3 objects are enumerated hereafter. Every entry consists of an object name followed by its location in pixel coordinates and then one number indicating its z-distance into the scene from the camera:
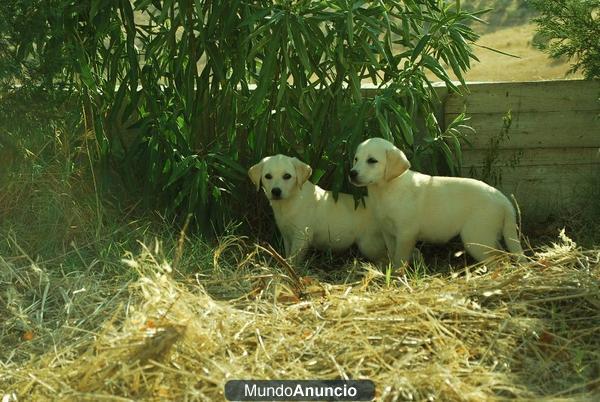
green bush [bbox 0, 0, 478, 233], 5.09
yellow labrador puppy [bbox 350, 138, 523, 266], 4.98
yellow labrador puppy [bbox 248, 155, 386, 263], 5.17
